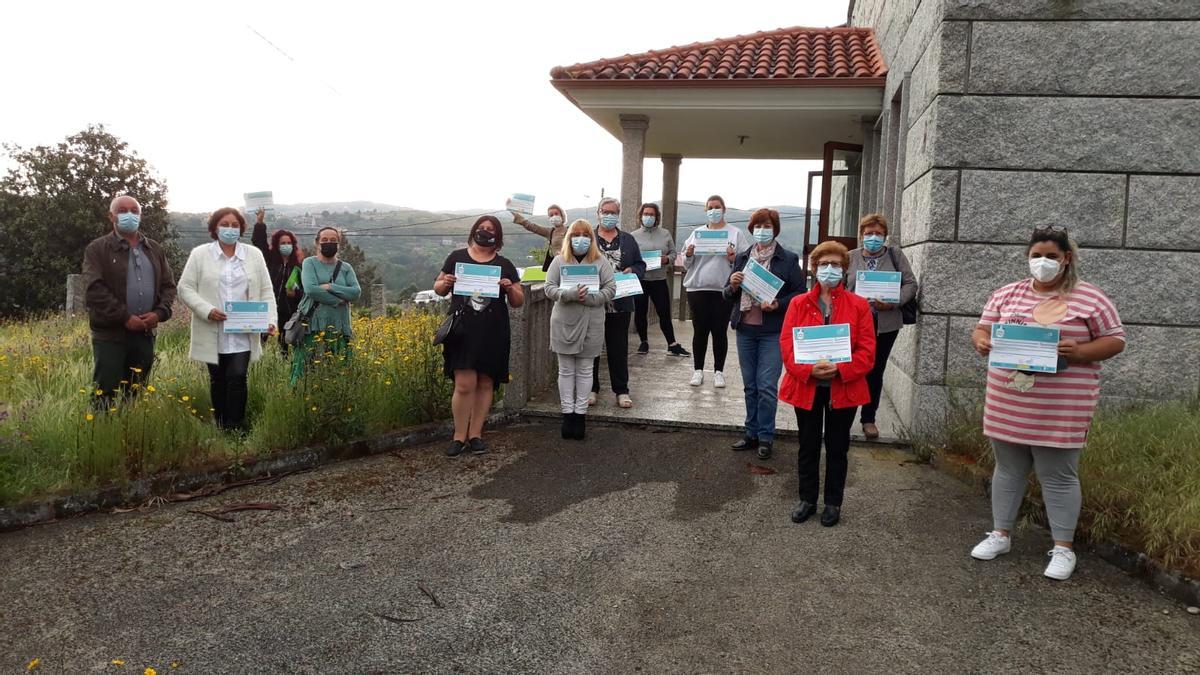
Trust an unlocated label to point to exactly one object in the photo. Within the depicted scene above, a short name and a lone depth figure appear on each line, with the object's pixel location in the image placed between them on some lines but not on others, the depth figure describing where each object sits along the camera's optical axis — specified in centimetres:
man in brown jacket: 604
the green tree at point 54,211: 2900
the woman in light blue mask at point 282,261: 960
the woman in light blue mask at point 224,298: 630
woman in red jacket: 490
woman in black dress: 643
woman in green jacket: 751
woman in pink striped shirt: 418
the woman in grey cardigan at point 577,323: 691
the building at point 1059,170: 627
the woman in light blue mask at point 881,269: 634
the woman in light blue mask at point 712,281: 805
